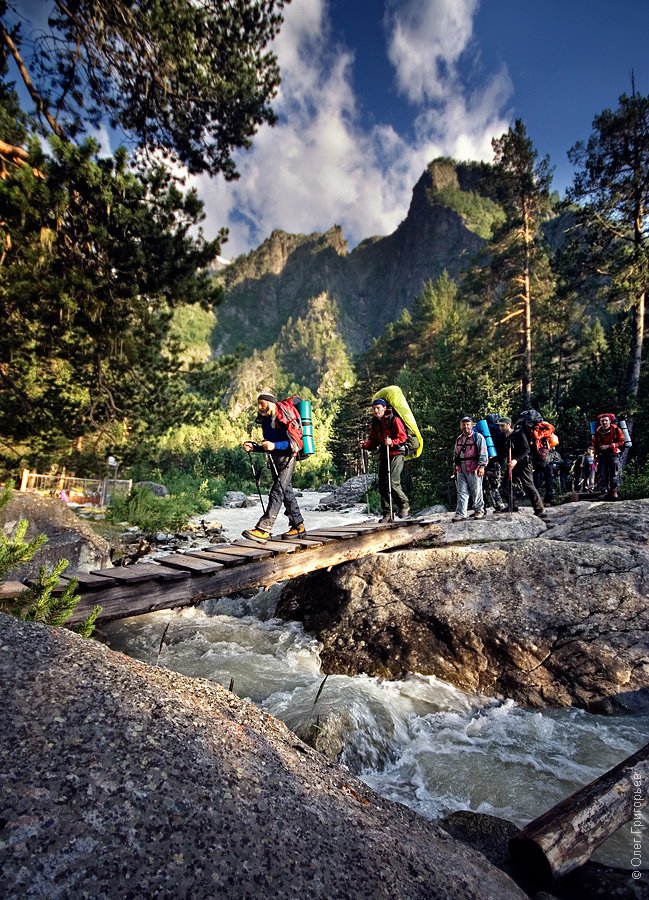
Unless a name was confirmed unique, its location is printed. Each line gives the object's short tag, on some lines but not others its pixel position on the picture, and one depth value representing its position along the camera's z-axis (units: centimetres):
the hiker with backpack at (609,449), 1109
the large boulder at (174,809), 132
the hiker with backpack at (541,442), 1071
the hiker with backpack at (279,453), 627
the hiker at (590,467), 1667
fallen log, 182
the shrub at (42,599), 322
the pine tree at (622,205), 1662
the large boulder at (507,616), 432
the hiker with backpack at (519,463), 926
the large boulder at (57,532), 803
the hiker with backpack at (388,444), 756
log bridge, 375
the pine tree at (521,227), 2225
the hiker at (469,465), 866
